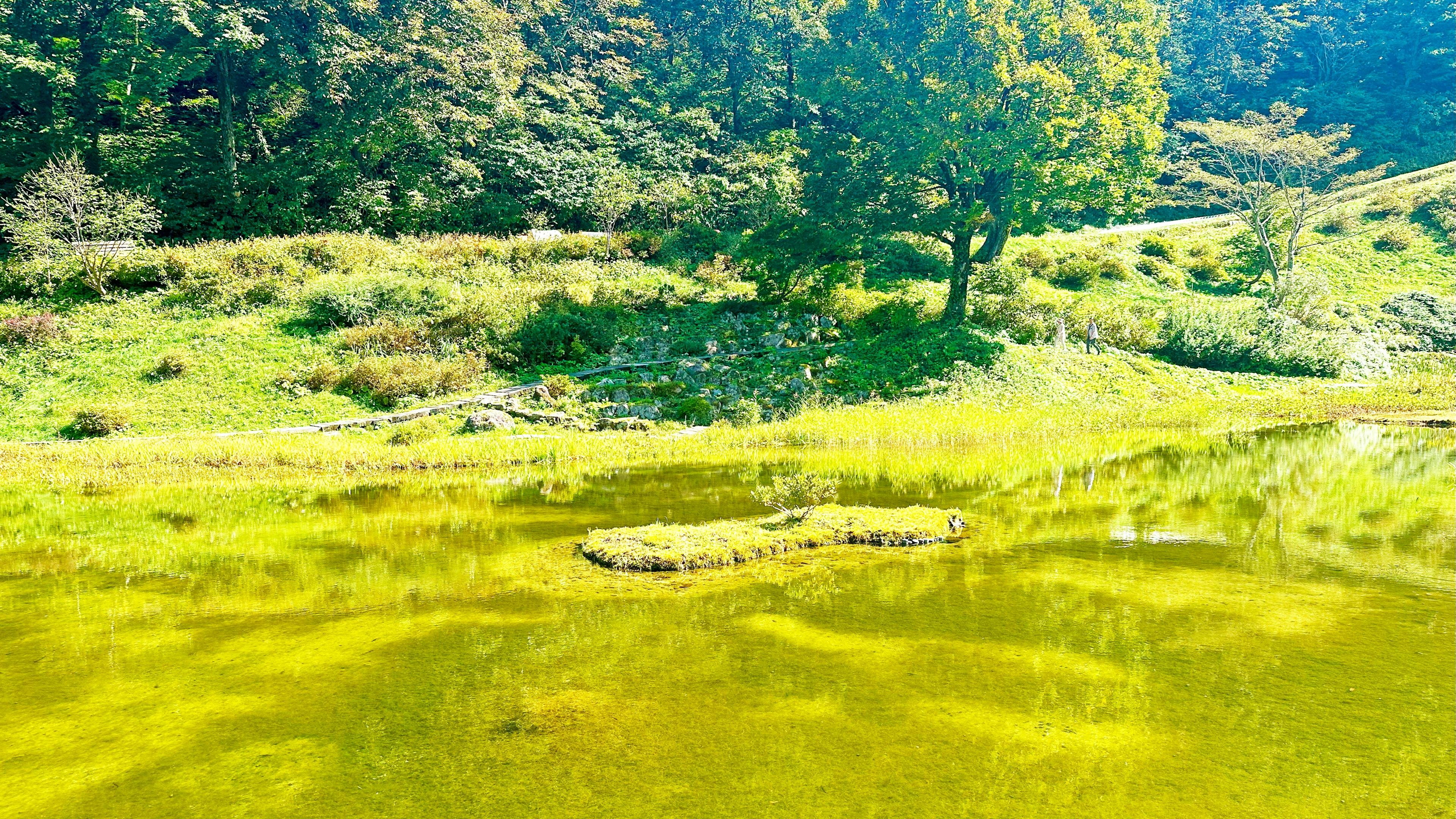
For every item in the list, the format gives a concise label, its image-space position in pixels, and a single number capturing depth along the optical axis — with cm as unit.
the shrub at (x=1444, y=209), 3966
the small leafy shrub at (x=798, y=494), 1019
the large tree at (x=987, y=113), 2314
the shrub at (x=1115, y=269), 3628
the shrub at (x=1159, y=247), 3934
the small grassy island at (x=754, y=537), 835
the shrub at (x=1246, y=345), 2680
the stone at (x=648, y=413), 2030
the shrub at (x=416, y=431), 1805
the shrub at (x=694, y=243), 3475
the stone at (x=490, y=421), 1888
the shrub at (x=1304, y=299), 2958
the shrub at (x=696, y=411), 2023
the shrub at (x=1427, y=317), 3069
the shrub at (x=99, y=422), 1878
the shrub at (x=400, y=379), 2094
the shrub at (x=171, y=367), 2139
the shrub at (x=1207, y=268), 3759
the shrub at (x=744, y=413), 1992
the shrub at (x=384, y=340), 2330
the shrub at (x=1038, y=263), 3684
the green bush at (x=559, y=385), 2133
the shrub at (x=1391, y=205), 4175
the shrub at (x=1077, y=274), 3531
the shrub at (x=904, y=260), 3550
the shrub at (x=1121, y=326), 2747
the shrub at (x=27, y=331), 2286
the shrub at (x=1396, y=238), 3909
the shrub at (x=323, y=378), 2123
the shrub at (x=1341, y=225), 4081
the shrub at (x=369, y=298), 2500
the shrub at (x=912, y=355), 2289
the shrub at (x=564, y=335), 2384
